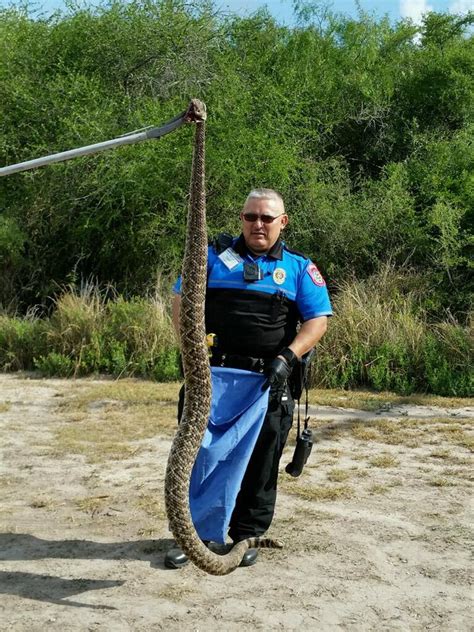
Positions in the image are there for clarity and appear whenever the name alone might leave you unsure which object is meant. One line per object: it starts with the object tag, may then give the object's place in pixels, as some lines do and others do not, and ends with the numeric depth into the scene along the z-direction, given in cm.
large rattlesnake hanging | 390
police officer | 441
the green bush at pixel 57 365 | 1041
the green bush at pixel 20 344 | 1086
